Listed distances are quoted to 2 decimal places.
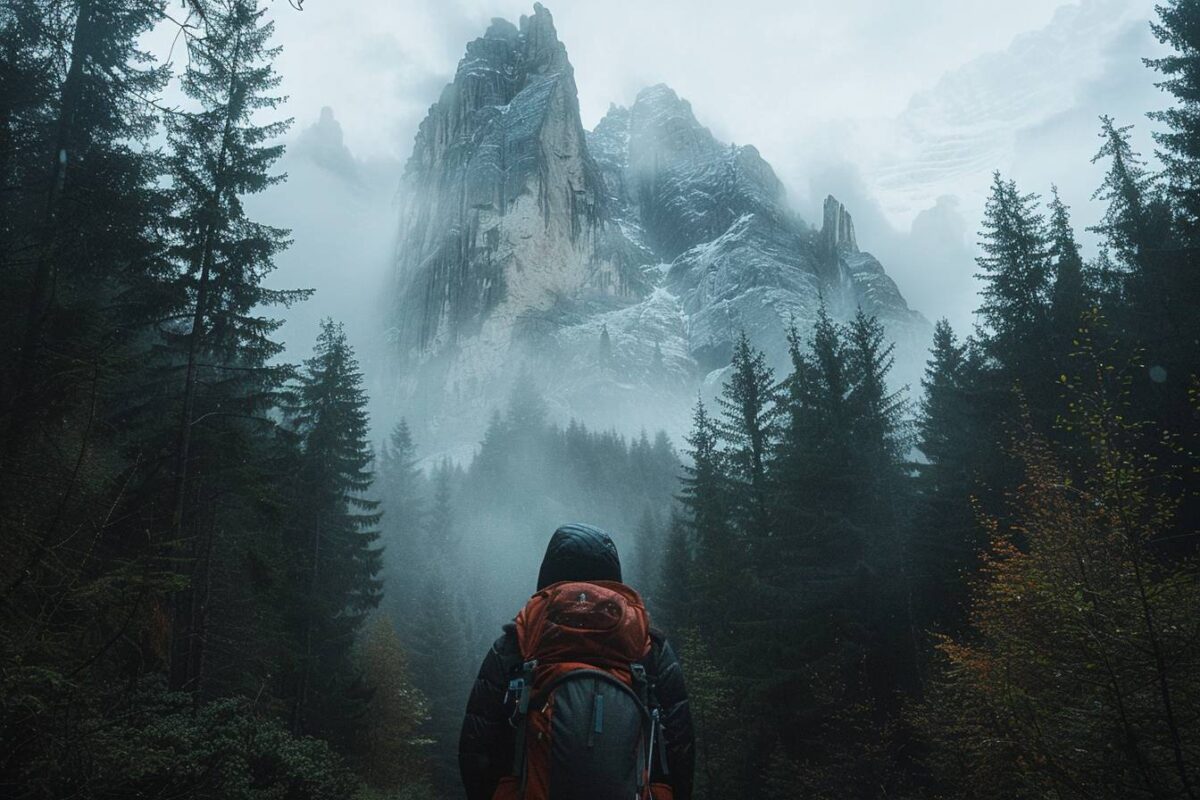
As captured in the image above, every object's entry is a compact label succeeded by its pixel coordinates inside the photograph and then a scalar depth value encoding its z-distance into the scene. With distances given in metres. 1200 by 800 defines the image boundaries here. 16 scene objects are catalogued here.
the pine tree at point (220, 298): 11.27
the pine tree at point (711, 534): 18.72
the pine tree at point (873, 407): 14.66
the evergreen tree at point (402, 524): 41.25
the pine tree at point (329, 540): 19.53
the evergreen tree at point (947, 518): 14.45
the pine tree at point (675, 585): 25.97
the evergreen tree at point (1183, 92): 13.41
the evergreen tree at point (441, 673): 30.03
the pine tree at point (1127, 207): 18.31
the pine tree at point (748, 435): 18.31
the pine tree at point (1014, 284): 17.84
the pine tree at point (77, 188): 6.91
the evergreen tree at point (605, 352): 140.25
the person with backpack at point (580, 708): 2.80
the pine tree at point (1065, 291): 17.11
